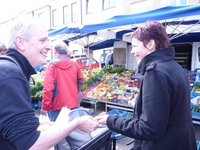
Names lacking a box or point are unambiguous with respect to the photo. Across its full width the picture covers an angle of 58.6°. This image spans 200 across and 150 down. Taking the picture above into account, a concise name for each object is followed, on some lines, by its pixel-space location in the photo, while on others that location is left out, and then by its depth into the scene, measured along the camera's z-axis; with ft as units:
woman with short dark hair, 3.84
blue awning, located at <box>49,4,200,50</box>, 11.33
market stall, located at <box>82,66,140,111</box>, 14.49
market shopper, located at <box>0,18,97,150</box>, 2.84
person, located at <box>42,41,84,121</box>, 9.60
